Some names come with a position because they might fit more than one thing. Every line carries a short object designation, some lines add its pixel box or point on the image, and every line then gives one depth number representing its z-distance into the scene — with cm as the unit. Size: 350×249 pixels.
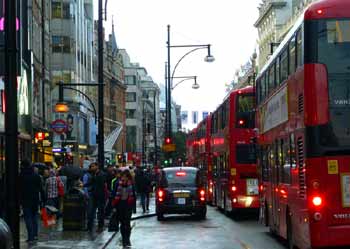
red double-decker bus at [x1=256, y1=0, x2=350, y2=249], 1303
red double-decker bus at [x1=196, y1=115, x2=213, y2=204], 3941
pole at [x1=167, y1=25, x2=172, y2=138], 4888
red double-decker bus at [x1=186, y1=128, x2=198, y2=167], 5148
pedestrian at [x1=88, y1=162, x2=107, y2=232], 2356
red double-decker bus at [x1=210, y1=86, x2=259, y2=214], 2887
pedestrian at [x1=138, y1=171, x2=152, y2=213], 3366
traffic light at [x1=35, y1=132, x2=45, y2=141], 3919
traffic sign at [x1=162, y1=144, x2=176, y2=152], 4931
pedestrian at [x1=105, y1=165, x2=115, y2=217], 2631
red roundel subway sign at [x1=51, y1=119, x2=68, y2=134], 3153
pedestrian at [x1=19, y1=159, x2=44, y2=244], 1855
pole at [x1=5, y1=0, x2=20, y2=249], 1364
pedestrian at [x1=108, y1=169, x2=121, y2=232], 2000
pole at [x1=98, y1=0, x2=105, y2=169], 2815
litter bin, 2216
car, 2838
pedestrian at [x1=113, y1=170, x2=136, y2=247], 1912
